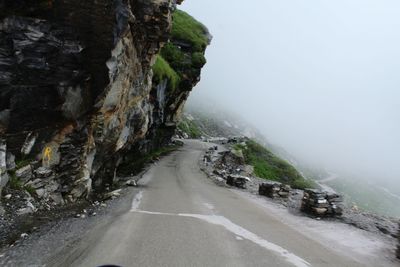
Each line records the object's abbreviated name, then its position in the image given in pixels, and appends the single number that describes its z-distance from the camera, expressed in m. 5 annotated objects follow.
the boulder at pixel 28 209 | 13.98
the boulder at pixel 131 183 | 28.38
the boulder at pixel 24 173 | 15.36
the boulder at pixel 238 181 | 32.12
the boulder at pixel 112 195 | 22.36
